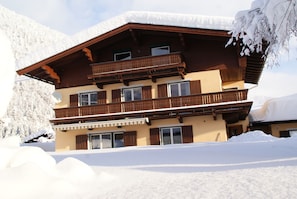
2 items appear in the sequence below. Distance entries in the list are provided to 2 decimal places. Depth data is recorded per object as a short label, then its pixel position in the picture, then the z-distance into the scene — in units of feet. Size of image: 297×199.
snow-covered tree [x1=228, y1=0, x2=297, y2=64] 21.13
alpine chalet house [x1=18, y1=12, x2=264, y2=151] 61.72
